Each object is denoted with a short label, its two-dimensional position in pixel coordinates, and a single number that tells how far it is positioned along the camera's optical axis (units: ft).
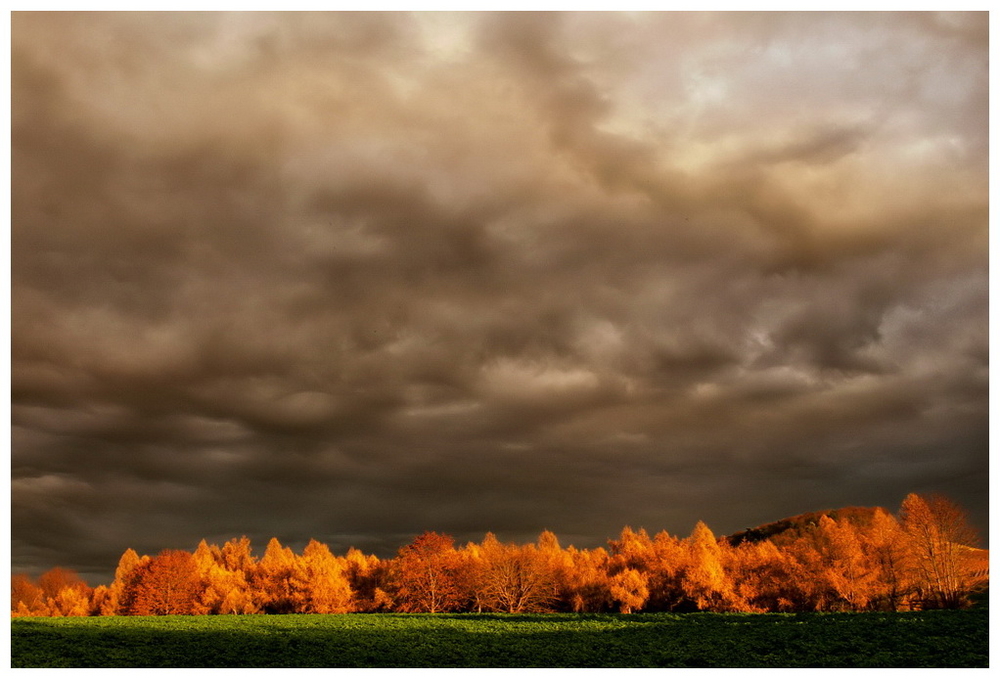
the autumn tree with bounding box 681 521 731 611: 309.01
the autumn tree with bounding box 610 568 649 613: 331.57
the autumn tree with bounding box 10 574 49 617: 368.73
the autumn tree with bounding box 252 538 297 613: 363.15
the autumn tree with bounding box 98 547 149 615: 343.87
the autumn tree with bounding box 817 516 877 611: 280.92
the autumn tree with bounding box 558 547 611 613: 333.62
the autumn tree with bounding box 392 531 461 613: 314.96
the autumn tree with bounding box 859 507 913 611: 267.59
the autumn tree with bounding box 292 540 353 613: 348.18
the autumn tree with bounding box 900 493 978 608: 244.63
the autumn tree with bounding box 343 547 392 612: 341.00
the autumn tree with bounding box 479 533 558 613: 308.81
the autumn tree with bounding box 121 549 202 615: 333.01
